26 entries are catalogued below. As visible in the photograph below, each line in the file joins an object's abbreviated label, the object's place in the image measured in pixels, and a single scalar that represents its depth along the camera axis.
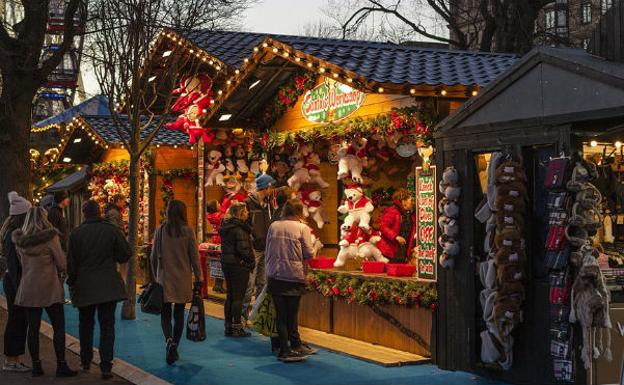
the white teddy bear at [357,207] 13.01
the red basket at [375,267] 12.17
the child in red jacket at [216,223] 17.55
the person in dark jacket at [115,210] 16.45
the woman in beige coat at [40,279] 10.02
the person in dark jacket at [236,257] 12.46
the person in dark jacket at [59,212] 14.08
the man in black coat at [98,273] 9.88
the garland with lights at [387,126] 11.02
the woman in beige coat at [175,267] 10.59
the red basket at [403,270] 11.51
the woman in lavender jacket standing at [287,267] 10.64
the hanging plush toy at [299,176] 14.62
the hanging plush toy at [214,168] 17.59
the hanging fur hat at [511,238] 8.91
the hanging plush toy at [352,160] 13.05
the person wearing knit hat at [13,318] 10.40
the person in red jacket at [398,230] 12.77
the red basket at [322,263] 13.54
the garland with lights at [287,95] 14.53
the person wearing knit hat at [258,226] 12.98
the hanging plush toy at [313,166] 14.82
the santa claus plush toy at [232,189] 17.45
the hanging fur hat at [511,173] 8.91
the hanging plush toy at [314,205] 14.63
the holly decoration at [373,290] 10.79
